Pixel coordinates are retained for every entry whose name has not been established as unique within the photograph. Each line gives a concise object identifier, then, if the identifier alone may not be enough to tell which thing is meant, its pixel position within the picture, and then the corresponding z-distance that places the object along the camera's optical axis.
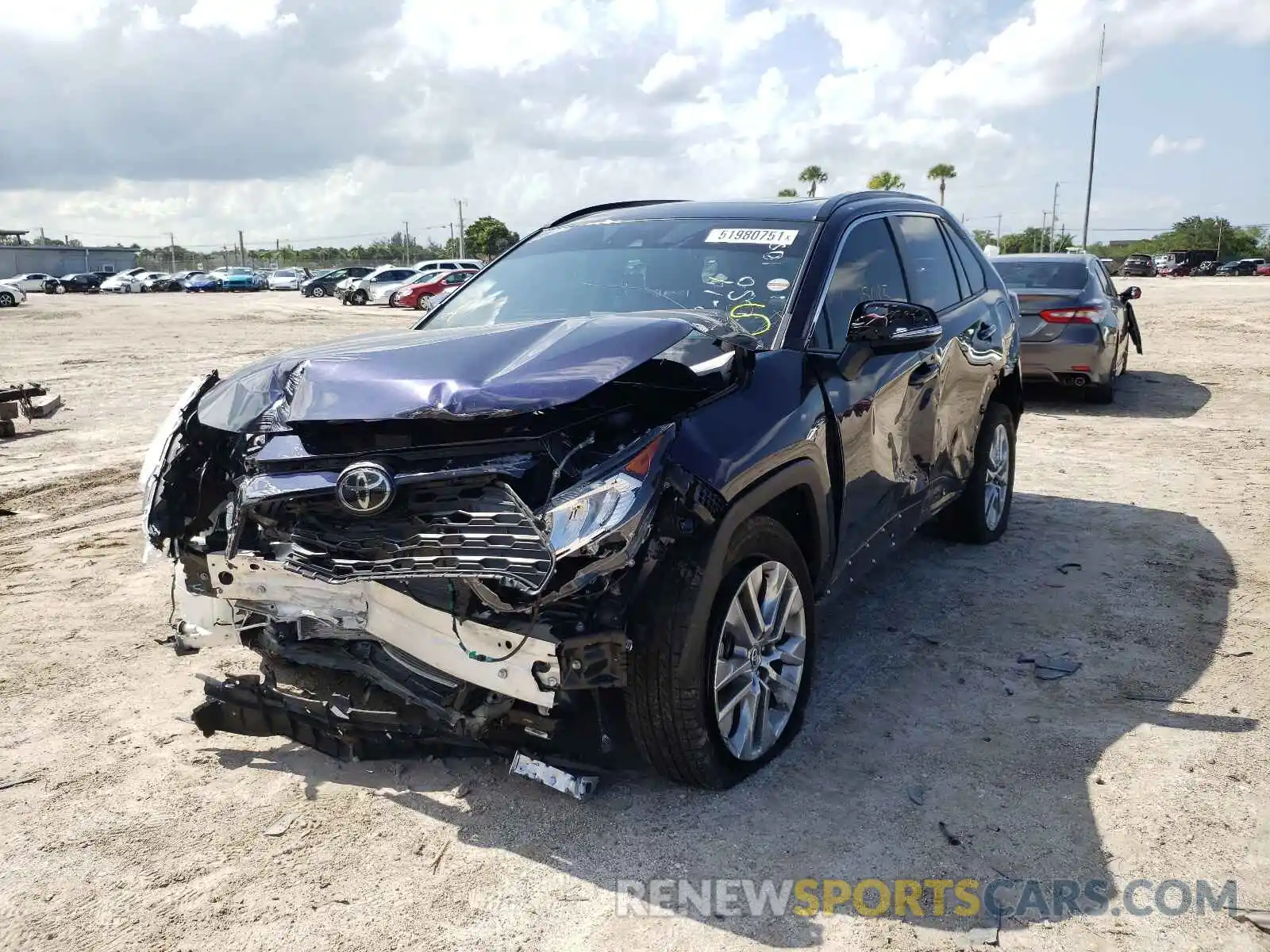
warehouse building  74.94
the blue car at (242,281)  61.66
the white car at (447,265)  41.12
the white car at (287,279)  61.88
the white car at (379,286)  40.28
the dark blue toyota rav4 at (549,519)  2.80
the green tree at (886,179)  58.84
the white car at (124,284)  59.25
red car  35.22
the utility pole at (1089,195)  56.09
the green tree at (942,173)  68.19
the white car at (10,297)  40.75
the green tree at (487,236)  76.50
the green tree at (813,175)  65.03
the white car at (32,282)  58.00
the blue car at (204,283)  61.38
